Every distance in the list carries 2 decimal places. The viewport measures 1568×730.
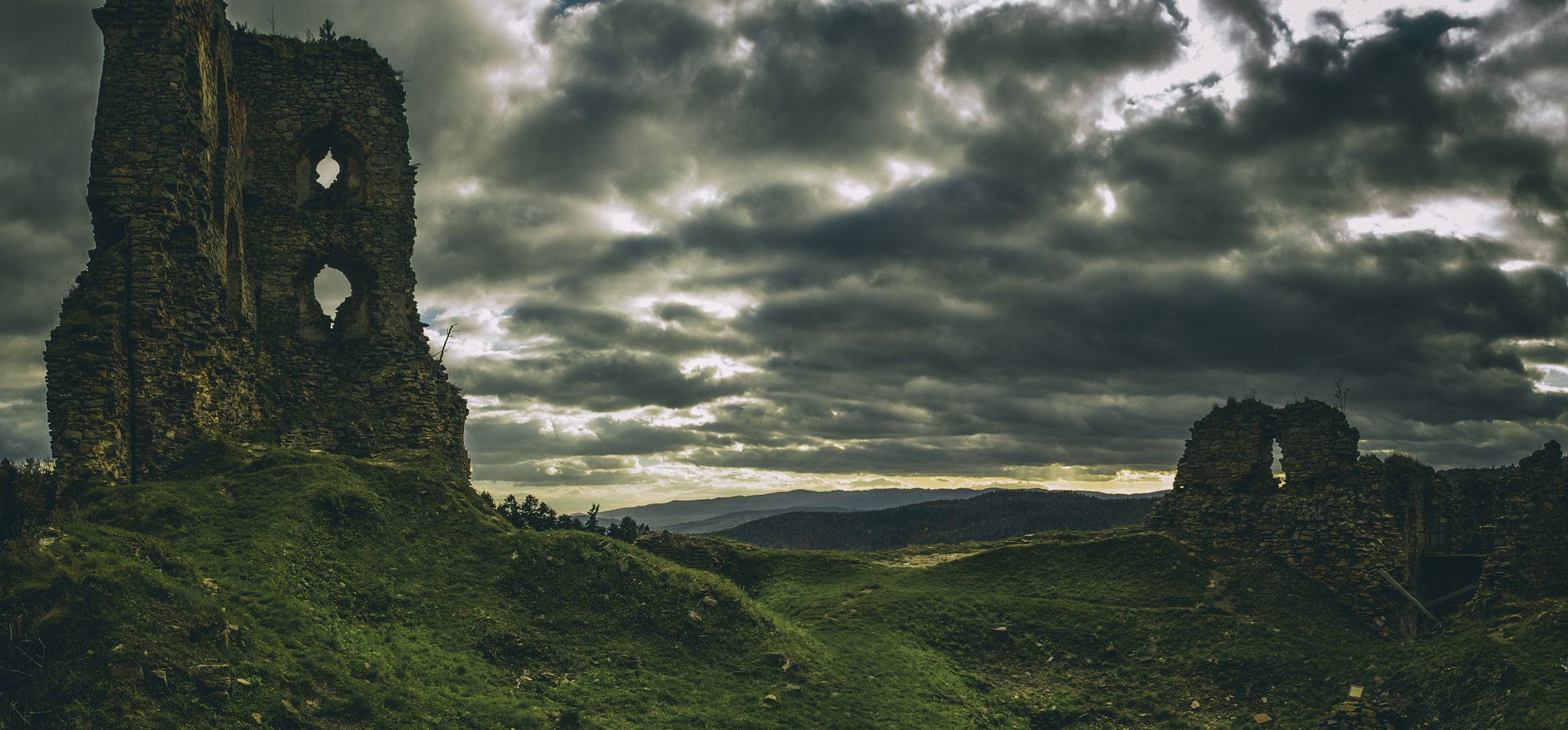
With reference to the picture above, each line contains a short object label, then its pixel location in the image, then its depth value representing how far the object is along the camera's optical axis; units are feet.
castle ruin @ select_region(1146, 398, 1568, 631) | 73.10
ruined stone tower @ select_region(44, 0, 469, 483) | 65.67
